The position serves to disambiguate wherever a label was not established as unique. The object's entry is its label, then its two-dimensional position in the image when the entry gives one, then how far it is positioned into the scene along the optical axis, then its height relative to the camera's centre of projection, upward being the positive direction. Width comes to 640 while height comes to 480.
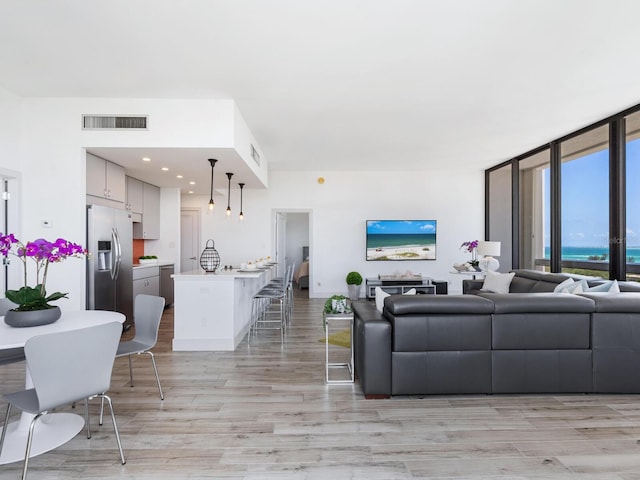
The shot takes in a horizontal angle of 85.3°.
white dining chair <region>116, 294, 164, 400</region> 2.84 -0.69
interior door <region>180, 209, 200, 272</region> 7.95 +0.13
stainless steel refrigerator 4.15 -0.26
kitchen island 4.11 -0.85
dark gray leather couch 2.76 -0.85
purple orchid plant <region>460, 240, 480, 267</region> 6.34 -0.13
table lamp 6.16 -0.25
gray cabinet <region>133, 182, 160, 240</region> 6.16 +0.46
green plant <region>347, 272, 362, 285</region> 7.42 -0.82
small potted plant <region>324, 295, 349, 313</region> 3.21 -0.61
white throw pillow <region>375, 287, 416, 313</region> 3.17 -0.54
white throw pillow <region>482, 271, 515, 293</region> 5.20 -0.64
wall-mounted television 7.74 +0.01
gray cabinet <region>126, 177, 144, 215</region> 5.60 +0.75
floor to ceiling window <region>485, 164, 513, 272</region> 7.08 +0.61
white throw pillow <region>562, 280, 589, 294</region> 3.47 -0.49
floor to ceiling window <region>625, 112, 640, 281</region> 4.11 +0.51
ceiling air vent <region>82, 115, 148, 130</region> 3.83 +1.31
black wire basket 4.50 -0.27
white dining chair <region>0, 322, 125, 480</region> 1.68 -0.65
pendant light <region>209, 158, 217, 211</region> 4.40 +1.02
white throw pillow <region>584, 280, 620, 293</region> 3.47 -0.49
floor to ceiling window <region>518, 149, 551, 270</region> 5.80 +0.53
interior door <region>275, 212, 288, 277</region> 8.26 -0.04
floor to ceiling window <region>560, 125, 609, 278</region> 4.59 +0.53
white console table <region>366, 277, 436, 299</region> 7.14 -0.94
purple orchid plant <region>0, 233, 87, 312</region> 2.22 -0.10
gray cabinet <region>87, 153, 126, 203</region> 4.16 +0.79
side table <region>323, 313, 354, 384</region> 3.11 -0.70
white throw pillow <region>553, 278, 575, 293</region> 3.79 -0.50
